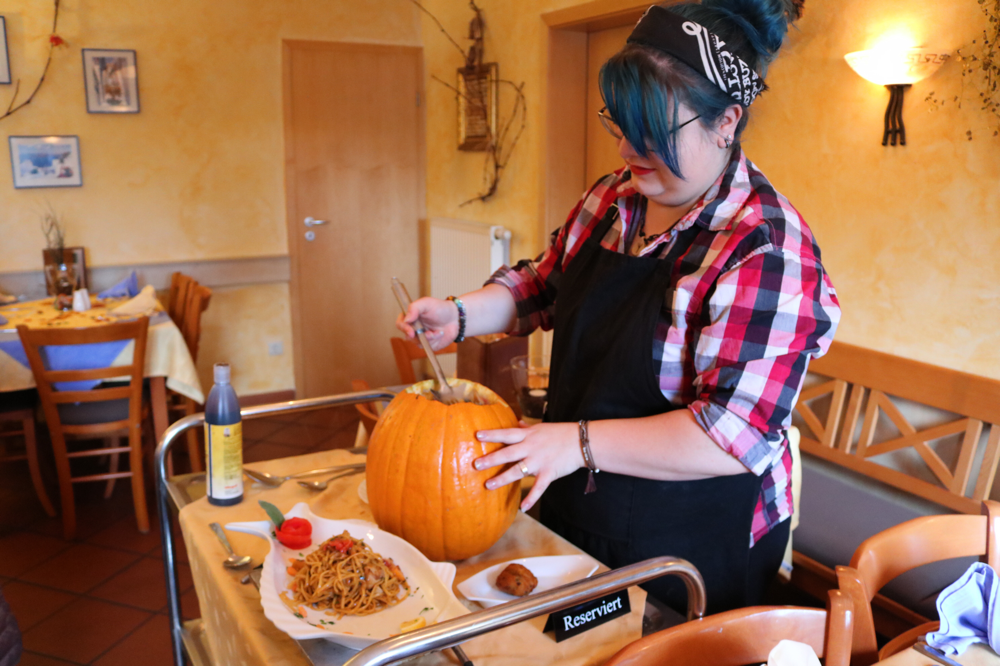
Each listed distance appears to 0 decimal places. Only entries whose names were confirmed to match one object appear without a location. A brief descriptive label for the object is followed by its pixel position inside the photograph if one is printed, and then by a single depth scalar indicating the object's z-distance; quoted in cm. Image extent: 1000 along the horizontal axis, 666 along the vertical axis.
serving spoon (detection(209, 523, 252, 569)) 103
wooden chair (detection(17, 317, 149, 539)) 277
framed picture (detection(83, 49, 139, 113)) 404
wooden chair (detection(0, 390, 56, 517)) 307
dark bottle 119
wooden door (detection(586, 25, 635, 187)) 346
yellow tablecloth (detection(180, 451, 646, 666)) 88
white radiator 400
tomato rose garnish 103
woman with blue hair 100
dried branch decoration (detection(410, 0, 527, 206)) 390
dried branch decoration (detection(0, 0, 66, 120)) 390
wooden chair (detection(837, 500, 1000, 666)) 116
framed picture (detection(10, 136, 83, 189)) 397
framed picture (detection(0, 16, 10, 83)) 386
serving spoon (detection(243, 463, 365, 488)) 131
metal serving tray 71
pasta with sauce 91
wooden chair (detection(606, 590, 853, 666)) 83
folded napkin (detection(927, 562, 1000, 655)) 99
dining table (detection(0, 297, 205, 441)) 295
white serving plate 84
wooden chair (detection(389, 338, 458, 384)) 270
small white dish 97
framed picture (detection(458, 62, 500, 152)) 410
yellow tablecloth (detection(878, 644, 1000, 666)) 96
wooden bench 209
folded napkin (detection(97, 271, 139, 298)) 384
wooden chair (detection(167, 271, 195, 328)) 386
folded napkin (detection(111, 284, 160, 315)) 345
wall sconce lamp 209
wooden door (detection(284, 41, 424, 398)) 460
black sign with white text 91
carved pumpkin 102
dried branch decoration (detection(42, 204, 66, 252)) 407
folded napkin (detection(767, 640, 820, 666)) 71
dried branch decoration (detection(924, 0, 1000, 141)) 196
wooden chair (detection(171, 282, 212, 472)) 335
